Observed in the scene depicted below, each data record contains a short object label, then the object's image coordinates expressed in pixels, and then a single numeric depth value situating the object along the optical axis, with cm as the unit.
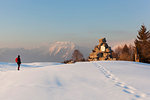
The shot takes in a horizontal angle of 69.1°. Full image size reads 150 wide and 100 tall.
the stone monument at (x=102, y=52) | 3552
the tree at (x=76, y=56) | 5126
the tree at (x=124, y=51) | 4284
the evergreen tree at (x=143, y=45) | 3120
